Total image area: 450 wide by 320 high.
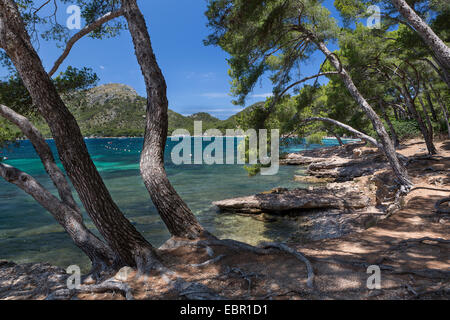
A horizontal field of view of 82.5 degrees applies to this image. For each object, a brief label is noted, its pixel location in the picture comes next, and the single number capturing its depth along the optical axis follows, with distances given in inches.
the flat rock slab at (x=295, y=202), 393.8
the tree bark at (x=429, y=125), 516.1
